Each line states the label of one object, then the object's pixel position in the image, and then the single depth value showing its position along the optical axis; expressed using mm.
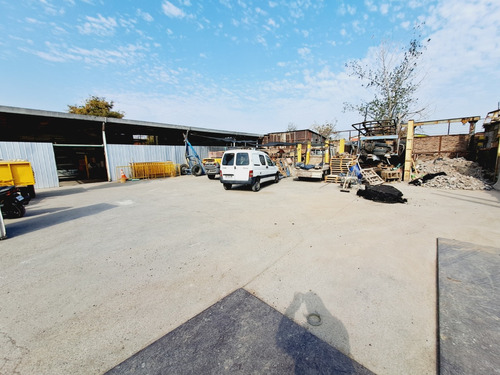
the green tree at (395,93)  18625
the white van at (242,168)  8781
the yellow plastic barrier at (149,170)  14953
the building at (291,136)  29789
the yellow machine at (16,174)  6883
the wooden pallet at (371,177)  11234
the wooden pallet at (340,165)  12972
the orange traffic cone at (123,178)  13714
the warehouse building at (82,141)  11352
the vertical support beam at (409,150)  11789
